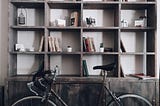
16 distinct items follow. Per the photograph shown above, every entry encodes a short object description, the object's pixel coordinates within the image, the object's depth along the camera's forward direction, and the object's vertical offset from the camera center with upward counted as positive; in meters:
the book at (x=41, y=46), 3.28 +0.10
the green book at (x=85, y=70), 3.33 -0.29
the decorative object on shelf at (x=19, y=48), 3.34 +0.07
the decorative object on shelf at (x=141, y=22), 3.43 +0.50
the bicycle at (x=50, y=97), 2.80 -0.64
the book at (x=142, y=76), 3.12 -0.37
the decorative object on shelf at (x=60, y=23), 3.39 +0.48
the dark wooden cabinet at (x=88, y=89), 3.09 -0.55
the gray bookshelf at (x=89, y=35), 3.47 +0.26
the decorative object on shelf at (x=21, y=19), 3.39 +0.54
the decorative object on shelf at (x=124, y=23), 3.46 +0.49
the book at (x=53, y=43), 3.31 +0.15
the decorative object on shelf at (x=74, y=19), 3.38 +0.54
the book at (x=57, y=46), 3.34 +0.10
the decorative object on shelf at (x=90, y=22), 3.40 +0.50
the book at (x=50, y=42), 3.29 +0.15
